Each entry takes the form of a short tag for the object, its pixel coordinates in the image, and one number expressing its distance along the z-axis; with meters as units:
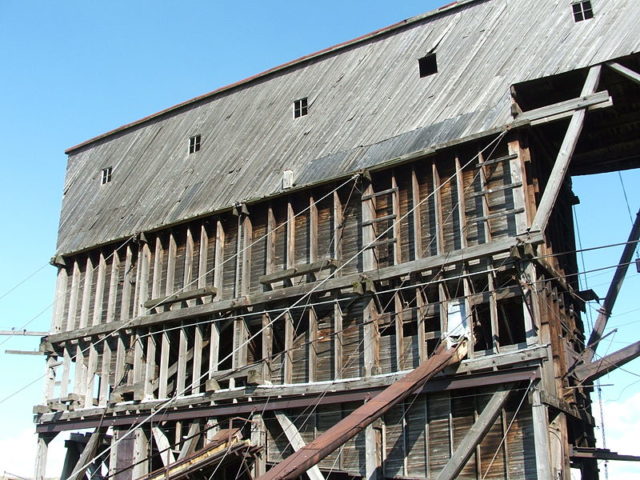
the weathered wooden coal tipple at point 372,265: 19.36
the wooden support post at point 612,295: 21.92
